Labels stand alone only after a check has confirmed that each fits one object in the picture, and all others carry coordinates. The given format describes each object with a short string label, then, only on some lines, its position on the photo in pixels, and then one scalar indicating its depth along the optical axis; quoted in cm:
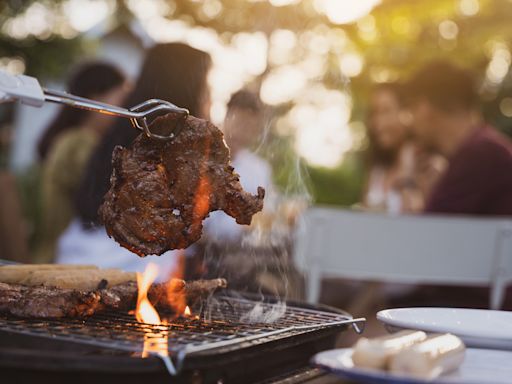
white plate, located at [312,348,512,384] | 141
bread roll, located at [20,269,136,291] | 238
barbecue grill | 162
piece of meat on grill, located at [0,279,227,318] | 213
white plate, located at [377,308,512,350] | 189
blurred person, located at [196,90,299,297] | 403
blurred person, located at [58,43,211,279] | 412
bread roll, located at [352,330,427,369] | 146
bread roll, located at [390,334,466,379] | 142
